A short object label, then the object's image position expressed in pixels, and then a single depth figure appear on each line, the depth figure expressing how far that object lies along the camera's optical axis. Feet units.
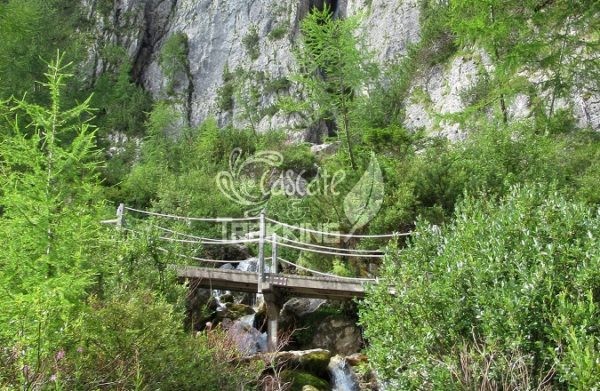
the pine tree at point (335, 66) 35.06
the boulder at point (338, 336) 31.34
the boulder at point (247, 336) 27.04
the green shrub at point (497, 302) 12.01
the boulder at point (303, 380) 24.23
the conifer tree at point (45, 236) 12.07
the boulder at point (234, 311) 31.83
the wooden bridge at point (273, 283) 28.12
